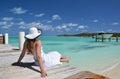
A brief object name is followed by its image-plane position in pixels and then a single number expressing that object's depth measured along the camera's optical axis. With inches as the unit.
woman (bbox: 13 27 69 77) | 81.2
